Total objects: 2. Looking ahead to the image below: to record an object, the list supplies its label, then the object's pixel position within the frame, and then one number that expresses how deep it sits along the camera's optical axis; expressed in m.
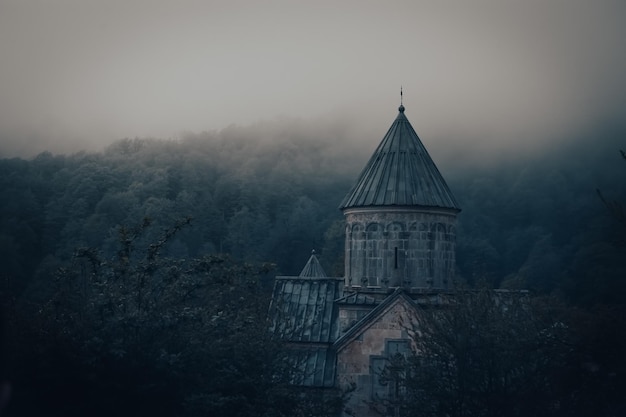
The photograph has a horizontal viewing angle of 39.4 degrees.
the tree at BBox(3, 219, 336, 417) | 16.44
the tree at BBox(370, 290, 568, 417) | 17.25
